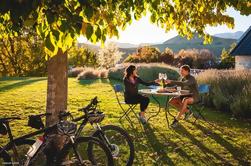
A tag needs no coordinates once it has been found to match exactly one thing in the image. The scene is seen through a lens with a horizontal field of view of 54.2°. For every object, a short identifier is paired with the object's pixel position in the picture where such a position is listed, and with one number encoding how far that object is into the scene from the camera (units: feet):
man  20.16
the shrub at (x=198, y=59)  87.72
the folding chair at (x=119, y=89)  21.40
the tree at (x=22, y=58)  78.59
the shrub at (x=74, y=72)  63.38
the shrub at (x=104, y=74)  54.09
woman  20.83
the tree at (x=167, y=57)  92.54
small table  20.22
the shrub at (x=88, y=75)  53.54
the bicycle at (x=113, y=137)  11.24
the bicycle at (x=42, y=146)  10.07
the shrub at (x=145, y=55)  87.03
